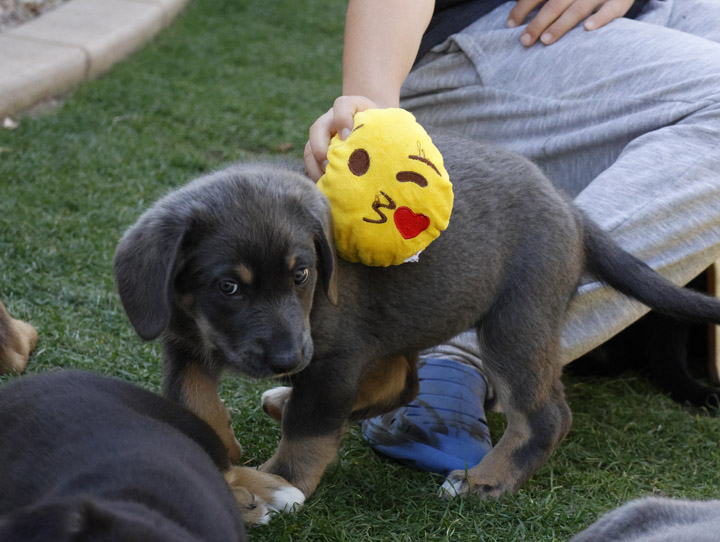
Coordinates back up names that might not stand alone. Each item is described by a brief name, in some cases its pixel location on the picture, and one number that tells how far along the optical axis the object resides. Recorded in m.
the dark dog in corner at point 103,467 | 1.21
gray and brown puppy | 1.43
